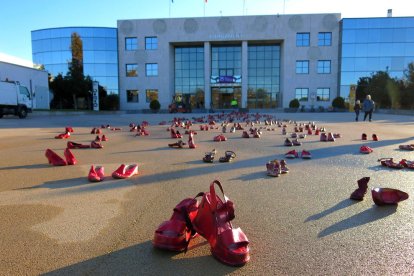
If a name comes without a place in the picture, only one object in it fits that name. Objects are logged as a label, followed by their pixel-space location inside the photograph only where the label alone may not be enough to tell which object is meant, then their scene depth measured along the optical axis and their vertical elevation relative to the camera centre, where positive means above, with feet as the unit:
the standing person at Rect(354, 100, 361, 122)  89.48 -0.68
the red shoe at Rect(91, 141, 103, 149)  33.39 -4.07
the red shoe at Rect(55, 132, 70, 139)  42.57 -4.11
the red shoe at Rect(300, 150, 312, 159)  26.54 -3.93
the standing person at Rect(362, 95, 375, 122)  83.87 -0.37
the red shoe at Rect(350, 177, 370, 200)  15.43 -3.91
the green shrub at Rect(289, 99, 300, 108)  183.31 +0.09
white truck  98.48 +1.17
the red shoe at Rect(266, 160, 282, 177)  20.36 -3.90
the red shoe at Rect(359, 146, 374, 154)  29.25 -3.88
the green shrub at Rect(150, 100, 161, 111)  188.55 -1.33
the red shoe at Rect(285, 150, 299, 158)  26.80 -3.95
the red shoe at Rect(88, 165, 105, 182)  19.04 -4.05
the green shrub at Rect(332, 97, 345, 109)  179.22 +0.71
